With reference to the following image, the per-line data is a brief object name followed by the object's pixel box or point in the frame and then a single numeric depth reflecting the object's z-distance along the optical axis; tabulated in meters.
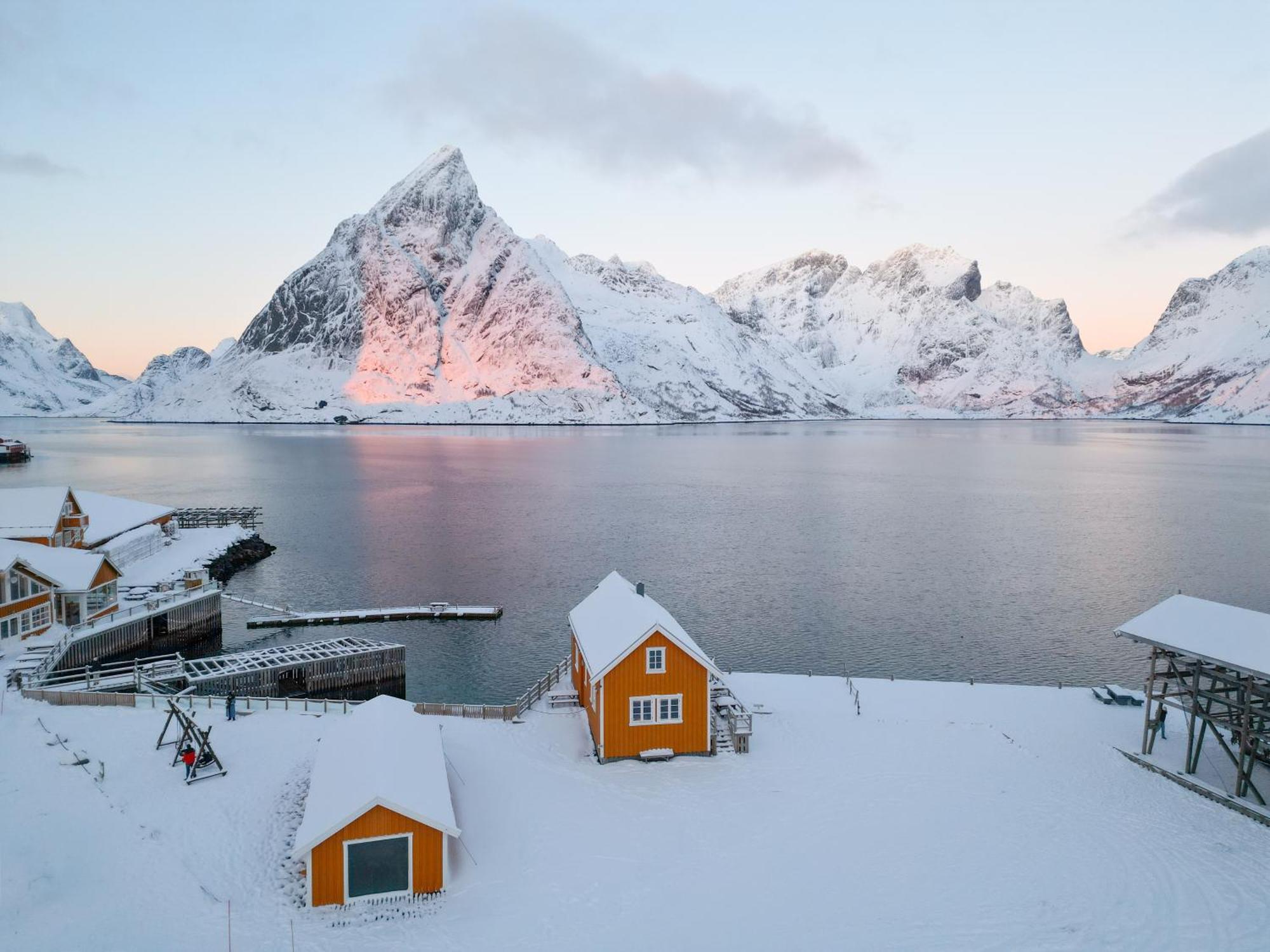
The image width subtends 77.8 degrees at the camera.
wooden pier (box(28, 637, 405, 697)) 29.48
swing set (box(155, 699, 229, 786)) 21.25
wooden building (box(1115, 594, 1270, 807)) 20.98
